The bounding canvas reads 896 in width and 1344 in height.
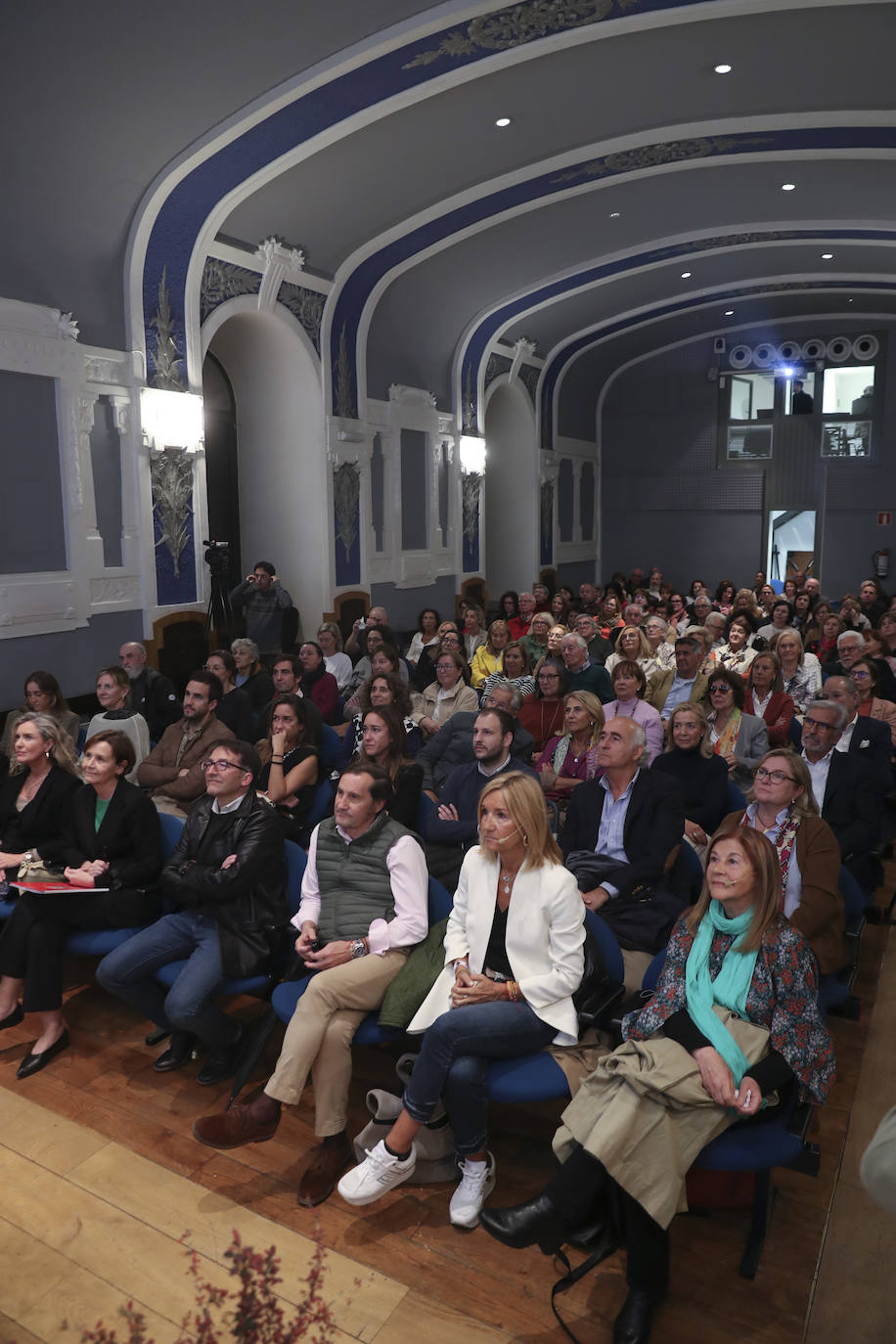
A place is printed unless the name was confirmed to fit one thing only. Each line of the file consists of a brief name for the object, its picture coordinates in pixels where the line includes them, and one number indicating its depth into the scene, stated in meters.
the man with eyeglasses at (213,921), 3.38
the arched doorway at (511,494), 14.91
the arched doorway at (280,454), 9.56
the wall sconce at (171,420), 7.60
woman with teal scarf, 2.39
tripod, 8.41
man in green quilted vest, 2.97
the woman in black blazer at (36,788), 4.04
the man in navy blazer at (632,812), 3.52
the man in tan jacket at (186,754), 4.83
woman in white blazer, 2.78
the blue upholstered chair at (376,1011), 3.04
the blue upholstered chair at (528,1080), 2.73
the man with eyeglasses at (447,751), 4.89
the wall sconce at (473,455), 12.77
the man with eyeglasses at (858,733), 4.62
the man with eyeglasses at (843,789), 3.94
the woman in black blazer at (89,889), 3.60
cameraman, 8.85
